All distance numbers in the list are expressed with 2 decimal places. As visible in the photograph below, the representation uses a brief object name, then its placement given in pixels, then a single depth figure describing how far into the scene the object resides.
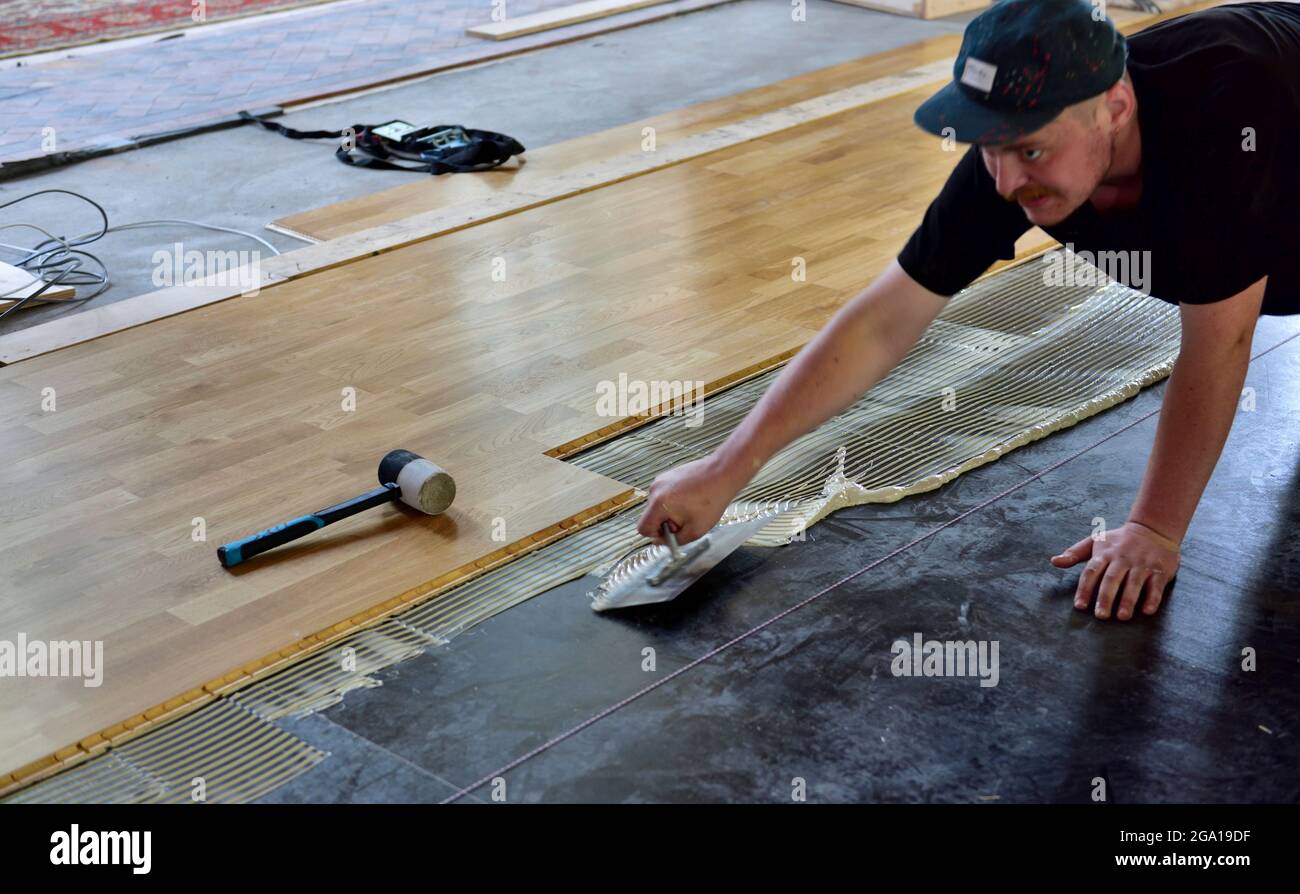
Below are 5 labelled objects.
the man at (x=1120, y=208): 1.69
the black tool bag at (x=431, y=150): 4.60
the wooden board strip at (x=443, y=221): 3.42
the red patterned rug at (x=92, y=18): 6.98
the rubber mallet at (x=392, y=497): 2.35
